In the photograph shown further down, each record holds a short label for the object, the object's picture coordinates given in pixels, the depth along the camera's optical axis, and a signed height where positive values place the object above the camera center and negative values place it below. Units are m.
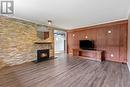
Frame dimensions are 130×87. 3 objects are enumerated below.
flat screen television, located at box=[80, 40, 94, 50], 4.04 -0.04
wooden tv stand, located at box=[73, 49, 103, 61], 3.53 -0.76
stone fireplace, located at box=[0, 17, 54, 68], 2.65 +0.09
